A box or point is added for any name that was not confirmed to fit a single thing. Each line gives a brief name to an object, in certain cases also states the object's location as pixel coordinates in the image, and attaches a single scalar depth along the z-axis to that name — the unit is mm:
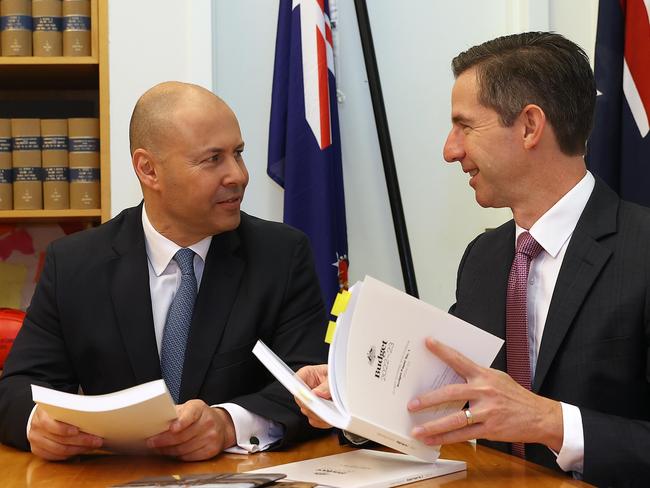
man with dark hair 1384
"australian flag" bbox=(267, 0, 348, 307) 3090
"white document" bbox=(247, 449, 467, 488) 1303
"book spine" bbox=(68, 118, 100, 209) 3139
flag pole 3195
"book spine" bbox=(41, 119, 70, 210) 3148
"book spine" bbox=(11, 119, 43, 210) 3135
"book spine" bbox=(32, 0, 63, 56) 3119
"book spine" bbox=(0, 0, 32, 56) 3096
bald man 1905
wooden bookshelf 3113
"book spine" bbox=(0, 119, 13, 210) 3133
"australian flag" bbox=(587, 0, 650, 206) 2902
